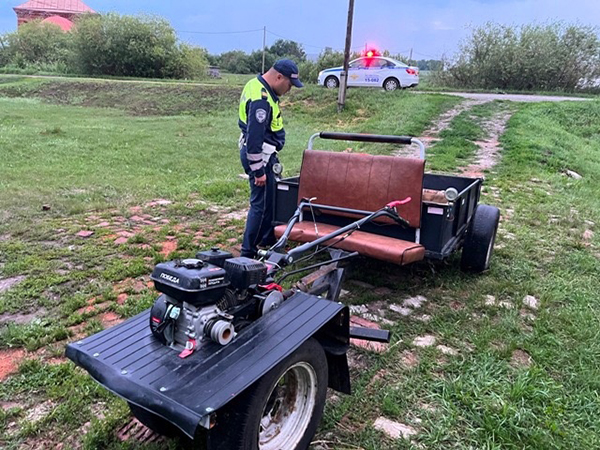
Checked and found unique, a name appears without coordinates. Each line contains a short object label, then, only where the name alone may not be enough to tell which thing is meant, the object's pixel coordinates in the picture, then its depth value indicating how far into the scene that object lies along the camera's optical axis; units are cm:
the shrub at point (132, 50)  3157
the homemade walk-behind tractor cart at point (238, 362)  173
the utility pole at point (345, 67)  1534
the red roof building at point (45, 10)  5875
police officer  394
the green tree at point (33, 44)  4059
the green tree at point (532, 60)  2370
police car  1877
